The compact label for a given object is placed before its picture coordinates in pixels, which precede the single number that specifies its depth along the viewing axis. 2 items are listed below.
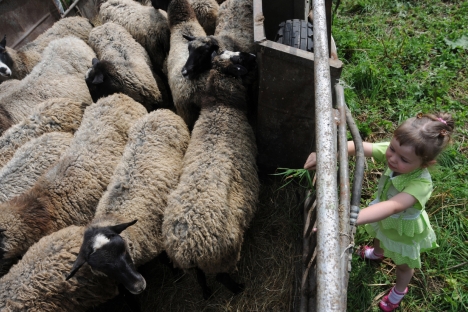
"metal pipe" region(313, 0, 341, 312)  1.43
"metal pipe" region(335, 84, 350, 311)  1.87
